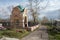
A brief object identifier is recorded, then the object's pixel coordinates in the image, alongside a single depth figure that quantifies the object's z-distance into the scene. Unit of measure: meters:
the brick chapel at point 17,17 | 8.61
